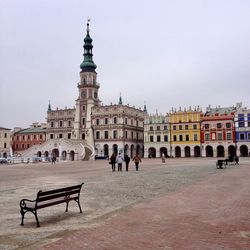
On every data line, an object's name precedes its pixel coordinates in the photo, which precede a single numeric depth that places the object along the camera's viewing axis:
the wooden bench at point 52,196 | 8.38
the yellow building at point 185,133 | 76.88
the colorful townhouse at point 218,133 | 73.50
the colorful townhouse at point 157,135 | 80.00
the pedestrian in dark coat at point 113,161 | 29.75
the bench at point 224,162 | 30.65
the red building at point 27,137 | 95.88
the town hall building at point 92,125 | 78.30
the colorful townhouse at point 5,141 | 87.75
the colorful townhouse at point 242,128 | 71.88
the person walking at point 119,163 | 29.88
